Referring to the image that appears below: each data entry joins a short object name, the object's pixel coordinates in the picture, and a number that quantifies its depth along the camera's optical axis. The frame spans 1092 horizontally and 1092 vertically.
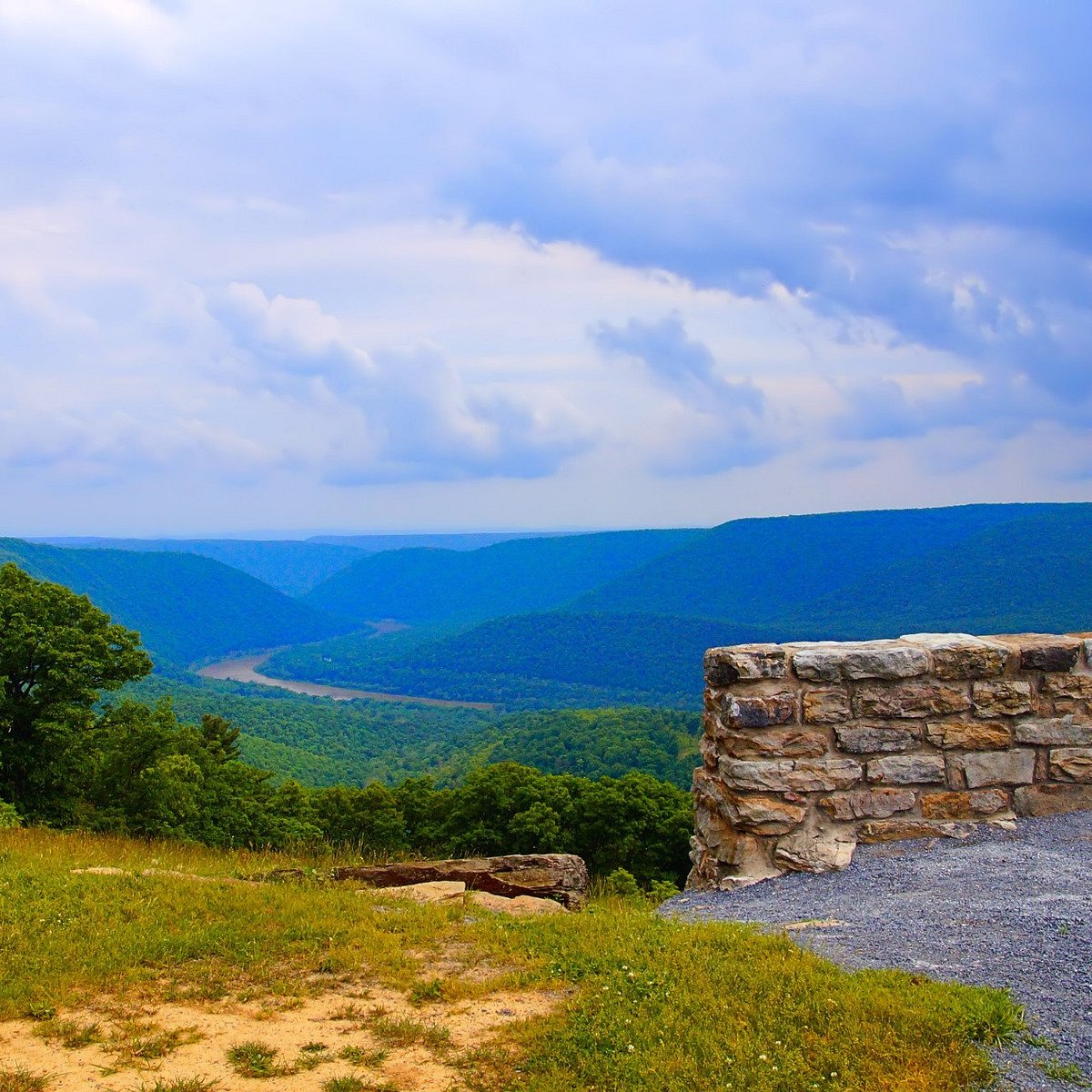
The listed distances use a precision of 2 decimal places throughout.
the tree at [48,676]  16.36
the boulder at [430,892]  6.31
